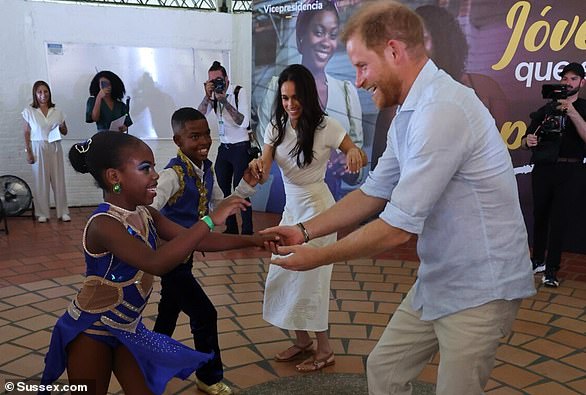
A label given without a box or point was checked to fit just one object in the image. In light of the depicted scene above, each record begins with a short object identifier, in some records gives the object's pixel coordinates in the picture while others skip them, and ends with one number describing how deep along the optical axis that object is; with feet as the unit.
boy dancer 8.36
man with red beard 4.83
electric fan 22.30
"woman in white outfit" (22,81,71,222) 21.88
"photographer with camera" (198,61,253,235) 20.02
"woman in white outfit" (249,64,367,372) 9.69
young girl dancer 6.10
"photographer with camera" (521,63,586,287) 14.52
